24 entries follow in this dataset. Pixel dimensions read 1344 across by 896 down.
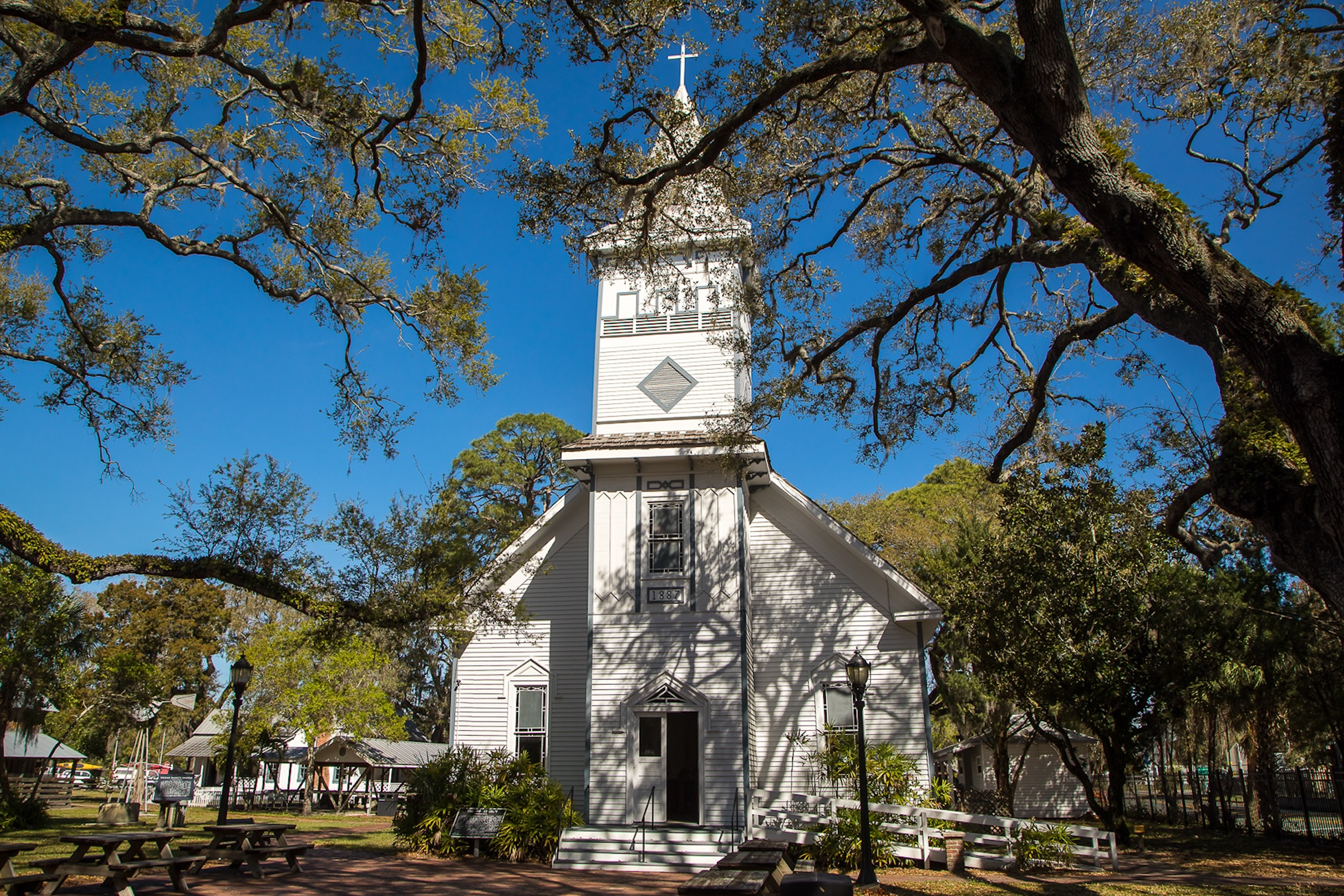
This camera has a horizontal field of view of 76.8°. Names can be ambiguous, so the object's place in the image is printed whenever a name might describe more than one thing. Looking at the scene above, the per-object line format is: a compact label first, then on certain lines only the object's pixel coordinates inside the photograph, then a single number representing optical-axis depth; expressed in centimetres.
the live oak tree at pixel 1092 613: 1856
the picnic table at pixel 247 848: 1218
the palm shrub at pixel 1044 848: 1519
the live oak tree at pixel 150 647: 3225
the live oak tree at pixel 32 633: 2205
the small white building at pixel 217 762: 3738
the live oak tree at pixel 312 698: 3195
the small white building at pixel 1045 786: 3225
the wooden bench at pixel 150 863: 971
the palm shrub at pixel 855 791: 1517
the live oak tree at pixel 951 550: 2555
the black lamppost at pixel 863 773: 1231
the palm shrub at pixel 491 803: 1593
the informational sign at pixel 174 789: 1755
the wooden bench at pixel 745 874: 731
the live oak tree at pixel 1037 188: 674
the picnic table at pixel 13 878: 905
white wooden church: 1662
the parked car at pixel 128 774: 4234
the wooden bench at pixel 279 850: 1239
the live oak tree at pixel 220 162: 1085
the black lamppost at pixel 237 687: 1375
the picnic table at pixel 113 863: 960
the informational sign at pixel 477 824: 1577
